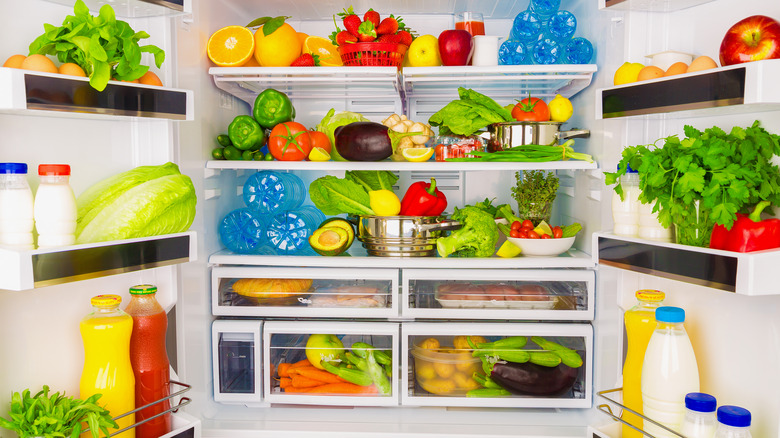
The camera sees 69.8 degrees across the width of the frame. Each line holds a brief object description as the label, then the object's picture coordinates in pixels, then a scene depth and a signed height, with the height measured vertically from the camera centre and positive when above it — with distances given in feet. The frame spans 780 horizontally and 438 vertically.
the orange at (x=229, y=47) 6.95 +1.69
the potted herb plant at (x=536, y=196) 7.54 -0.16
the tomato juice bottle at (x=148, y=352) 5.37 -1.64
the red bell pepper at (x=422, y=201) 7.14 -0.22
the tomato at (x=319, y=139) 7.46 +0.59
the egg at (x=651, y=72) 5.13 +1.03
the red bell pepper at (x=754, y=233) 4.04 -0.34
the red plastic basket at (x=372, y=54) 7.04 +1.65
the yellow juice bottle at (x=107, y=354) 4.97 -1.54
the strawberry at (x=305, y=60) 7.20 +1.58
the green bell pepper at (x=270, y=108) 7.43 +0.99
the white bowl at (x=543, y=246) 6.98 -0.77
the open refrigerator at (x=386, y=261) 4.53 -0.66
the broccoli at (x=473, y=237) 7.04 -0.67
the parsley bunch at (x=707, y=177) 4.07 +0.06
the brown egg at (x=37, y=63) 4.33 +0.92
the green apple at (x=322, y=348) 7.11 -2.09
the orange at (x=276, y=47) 7.09 +1.73
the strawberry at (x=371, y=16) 7.14 +2.14
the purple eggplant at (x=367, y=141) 7.04 +0.54
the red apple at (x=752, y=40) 4.00 +1.06
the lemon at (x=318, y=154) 7.23 +0.37
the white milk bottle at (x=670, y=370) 4.75 -1.59
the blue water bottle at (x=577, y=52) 6.82 +1.63
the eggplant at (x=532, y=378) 6.83 -2.37
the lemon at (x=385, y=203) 7.13 -0.25
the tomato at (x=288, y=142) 7.18 +0.53
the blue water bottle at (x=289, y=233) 7.46 -0.67
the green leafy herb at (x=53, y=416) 4.40 -1.89
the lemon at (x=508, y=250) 7.03 -0.83
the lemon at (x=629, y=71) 5.52 +1.12
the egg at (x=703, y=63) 4.68 +1.03
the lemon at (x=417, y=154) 7.07 +0.37
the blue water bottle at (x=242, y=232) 7.29 -0.64
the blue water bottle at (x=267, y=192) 7.48 -0.12
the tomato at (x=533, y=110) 7.13 +0.94
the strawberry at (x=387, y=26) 7.18 +2.02
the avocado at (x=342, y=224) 7.41 -0.54
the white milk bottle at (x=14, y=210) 4.25 -0.22
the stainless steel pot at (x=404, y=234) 7.07 -0.64
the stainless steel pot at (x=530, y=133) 6.90 +0.63
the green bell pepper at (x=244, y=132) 7.20 +0.65
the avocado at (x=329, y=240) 7.25 -0.74
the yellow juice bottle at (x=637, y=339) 5.37 -1.51
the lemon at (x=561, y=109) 7.11 +0.96
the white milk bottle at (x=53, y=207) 4.34 -0.20
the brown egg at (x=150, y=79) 5.21 +0.97
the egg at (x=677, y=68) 4.93 +1.03
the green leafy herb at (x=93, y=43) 4.44 +1.13
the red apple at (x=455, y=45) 6.95 +1.72
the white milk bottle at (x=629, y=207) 5.18 -0.21
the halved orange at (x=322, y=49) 7.66 +1.85
